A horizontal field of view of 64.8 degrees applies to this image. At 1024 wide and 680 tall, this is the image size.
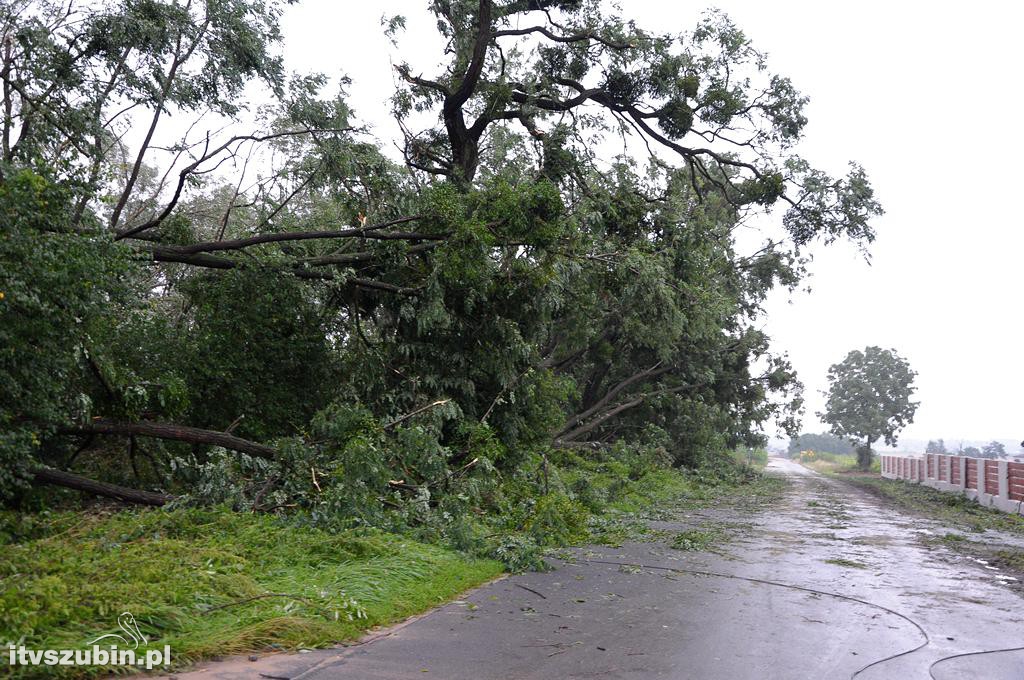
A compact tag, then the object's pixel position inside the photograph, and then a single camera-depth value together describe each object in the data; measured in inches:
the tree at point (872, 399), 2669.8
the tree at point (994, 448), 2928.6
